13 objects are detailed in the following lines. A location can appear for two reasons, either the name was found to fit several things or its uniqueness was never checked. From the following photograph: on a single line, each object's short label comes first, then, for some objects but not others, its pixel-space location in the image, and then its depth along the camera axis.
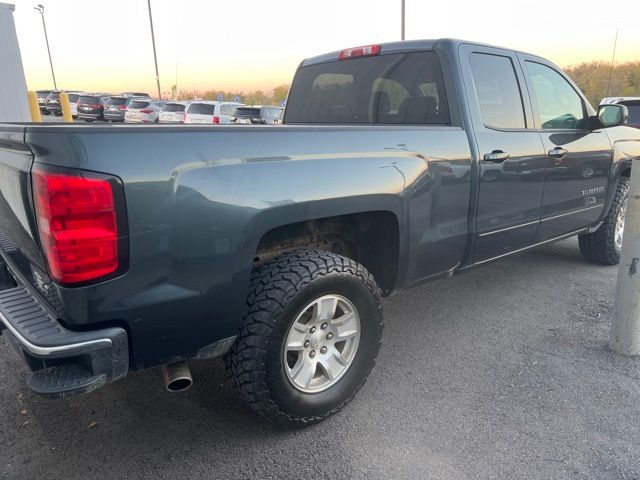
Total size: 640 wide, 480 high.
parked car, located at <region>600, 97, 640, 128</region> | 10.09
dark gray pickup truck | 1.83
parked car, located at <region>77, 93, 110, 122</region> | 27.44
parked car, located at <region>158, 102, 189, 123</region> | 21.80
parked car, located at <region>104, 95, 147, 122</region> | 26.30
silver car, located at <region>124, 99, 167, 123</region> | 24.20
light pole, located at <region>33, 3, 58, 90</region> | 43.66
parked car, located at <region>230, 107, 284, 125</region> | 20.08
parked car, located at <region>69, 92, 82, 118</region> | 29.75
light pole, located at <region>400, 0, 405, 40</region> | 17.77
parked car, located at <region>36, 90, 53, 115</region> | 33.20
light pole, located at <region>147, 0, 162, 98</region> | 33.15
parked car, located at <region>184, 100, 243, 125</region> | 20.70
